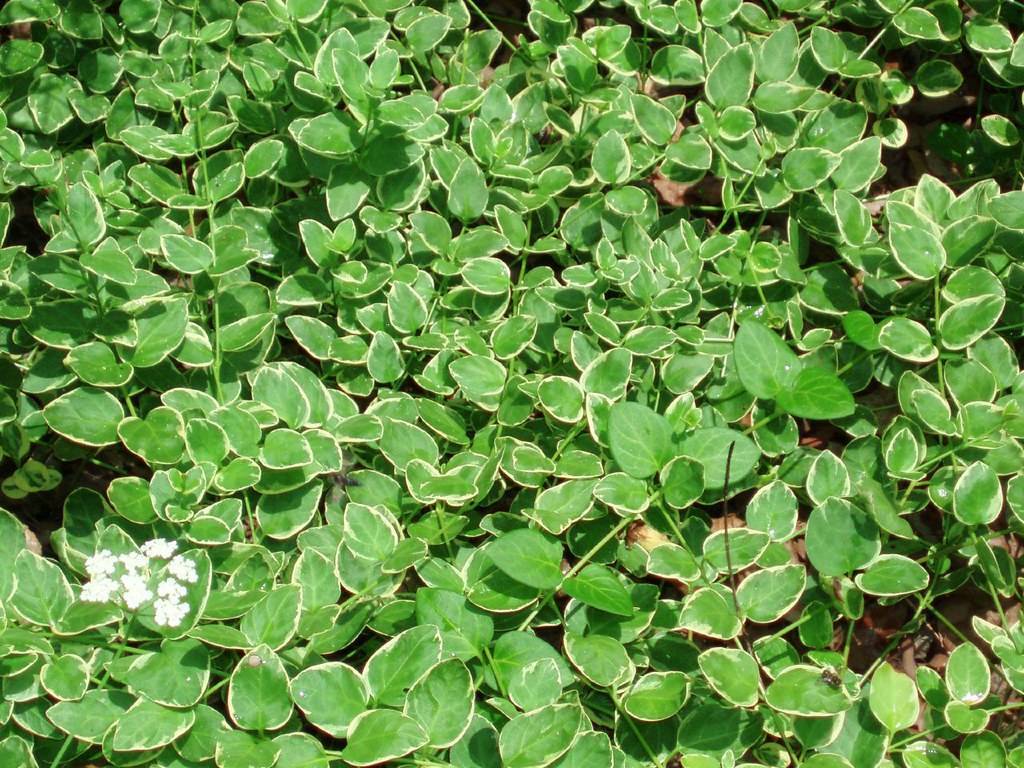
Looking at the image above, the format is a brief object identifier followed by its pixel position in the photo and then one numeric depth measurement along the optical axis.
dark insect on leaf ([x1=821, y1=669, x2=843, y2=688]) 2.33
